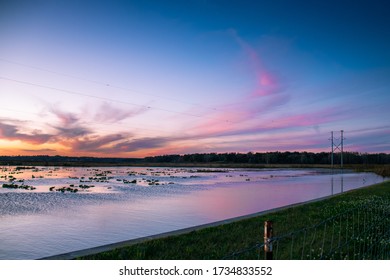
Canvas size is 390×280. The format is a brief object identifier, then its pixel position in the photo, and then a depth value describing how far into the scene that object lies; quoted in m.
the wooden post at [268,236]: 5.41
